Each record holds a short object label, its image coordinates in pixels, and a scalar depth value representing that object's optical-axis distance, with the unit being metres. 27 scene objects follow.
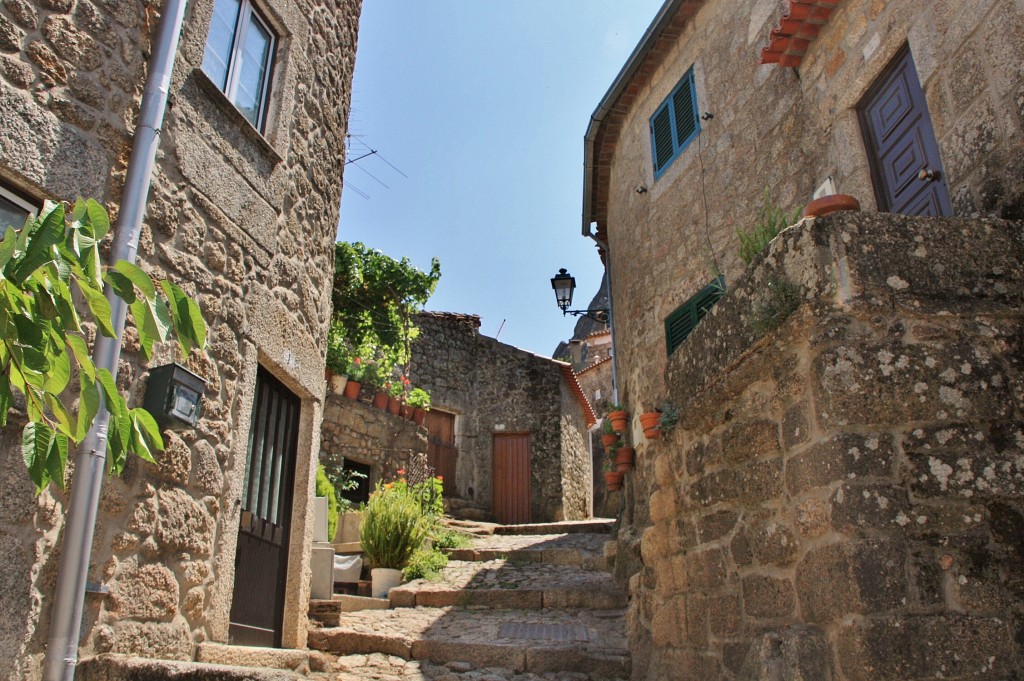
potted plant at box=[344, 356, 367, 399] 10.18
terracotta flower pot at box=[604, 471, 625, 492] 7.54
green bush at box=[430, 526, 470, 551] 9.08
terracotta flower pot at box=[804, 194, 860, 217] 2.68
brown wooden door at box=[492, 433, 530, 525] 15.18
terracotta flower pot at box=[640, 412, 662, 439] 4.20
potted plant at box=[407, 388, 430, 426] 11.27
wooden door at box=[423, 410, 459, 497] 14.86
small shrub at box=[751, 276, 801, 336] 2.57
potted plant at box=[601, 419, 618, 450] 7.56
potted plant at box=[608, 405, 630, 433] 7.44
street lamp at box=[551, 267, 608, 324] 10.23
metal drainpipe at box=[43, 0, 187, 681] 2.78
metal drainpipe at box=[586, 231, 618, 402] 8.20
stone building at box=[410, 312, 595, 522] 15.15
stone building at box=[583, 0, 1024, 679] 2.17
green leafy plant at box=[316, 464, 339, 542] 8.00
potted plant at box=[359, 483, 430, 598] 7.57
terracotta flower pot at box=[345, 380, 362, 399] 10.16
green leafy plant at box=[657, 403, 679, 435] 3.55
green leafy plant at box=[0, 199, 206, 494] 1.70
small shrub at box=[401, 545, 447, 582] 7.66
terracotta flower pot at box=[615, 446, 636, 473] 7.26
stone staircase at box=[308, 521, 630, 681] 5.01
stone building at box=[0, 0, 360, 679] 3.02
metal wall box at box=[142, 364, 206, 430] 3.36
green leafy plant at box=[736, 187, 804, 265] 3.46
